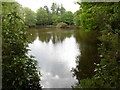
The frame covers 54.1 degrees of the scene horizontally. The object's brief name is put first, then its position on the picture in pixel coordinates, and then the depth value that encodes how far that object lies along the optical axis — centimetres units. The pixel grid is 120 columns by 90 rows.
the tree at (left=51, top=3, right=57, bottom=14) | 3709
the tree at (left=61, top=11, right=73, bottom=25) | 3174
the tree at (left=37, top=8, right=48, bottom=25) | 3139
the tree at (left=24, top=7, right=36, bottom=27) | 2815
